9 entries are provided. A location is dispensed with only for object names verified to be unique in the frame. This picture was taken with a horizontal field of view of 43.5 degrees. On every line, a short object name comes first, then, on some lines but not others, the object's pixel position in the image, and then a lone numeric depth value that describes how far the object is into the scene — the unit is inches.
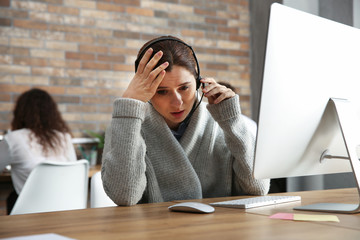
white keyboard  48.7
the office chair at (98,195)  66.7
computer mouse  44.5
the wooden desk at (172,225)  34.5
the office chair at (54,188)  94.5
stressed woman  57.0
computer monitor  40.9
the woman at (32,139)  113.3
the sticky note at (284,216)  41.3
